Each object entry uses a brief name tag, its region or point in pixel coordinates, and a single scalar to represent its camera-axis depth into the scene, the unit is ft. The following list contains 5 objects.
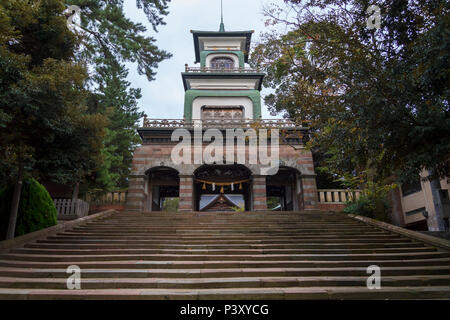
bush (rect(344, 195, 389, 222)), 39.32
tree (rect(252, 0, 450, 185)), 16.93
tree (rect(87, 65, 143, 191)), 49.70
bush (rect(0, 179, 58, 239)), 29.22
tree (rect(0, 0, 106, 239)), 21.32
